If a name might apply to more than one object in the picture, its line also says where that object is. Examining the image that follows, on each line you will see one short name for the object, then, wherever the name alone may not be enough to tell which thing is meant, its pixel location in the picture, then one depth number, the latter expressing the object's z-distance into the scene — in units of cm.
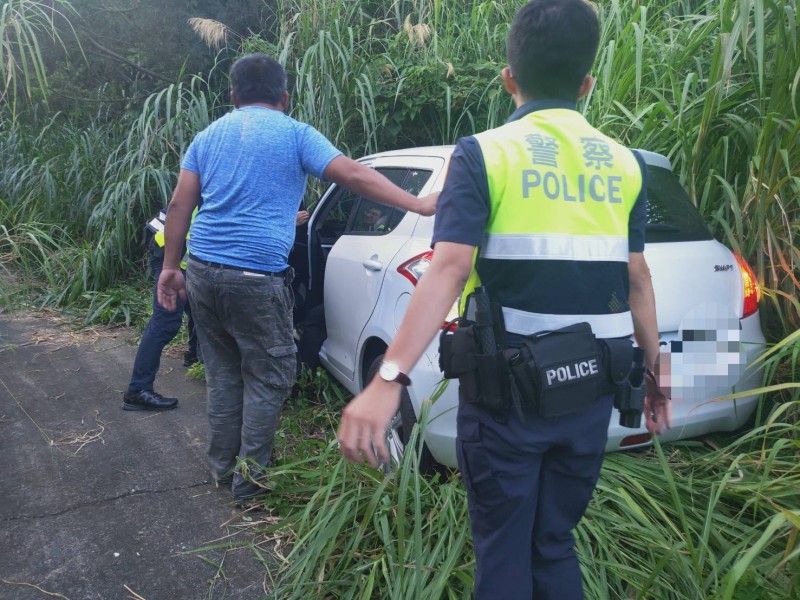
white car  246
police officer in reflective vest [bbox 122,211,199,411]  425
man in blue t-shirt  294
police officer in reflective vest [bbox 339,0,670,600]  153
